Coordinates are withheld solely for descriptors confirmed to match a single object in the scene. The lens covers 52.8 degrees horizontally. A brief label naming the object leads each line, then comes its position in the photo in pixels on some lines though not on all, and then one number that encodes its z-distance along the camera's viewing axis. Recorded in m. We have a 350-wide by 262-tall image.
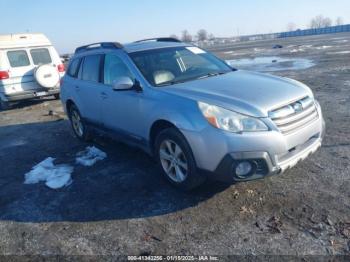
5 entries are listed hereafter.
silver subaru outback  3.61
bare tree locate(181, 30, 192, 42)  132.18
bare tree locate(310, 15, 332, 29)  162.50
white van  11.50
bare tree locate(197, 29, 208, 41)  155.00
